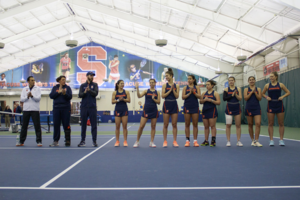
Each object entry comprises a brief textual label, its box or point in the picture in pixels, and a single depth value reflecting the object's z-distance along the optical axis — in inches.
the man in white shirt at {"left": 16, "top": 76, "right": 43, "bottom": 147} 220.4
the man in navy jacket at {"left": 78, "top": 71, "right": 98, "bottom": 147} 218.2
